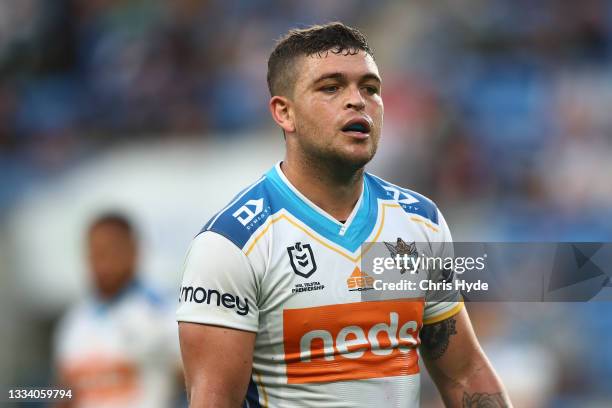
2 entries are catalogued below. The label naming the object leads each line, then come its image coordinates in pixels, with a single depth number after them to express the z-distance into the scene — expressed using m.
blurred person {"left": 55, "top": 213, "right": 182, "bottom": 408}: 13.63
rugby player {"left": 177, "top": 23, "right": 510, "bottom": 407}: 7.22
